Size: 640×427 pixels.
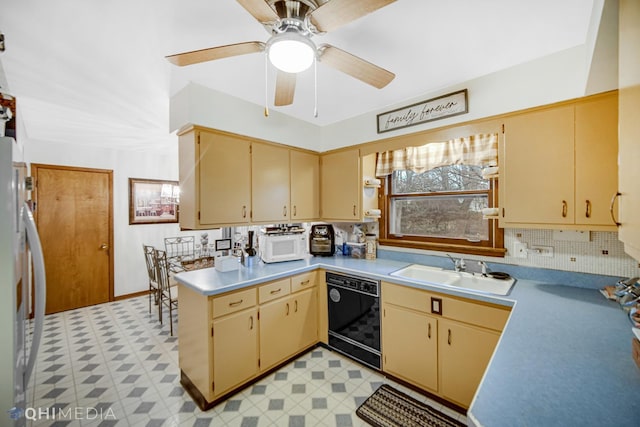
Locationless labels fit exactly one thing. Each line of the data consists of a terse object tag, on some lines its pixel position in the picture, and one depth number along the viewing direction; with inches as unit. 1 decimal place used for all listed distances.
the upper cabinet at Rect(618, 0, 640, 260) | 27.4
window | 89.7
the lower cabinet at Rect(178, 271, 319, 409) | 73.8
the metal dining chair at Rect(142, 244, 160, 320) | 136.4
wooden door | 142.0
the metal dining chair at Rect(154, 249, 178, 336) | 124.5
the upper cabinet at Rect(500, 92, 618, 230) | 61.4
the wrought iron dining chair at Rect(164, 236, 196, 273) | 171.0
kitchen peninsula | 29.2
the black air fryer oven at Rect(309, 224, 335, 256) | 118.2
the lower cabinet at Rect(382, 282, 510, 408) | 66.6
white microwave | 102.0
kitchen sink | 78.0
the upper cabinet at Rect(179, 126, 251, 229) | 85.8
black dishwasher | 87.9
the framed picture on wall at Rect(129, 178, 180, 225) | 168.4
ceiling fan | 42.8
